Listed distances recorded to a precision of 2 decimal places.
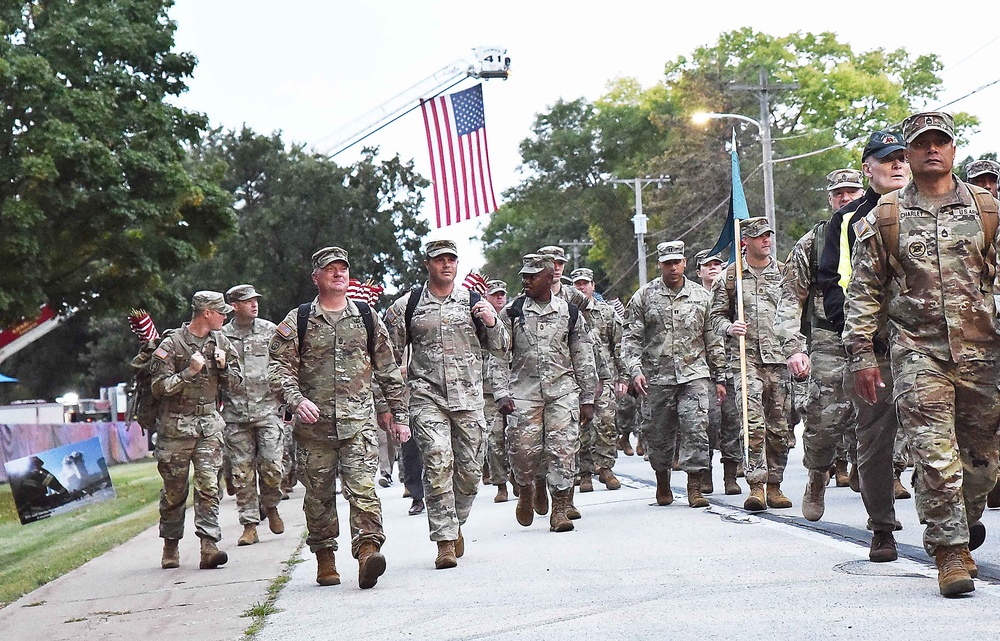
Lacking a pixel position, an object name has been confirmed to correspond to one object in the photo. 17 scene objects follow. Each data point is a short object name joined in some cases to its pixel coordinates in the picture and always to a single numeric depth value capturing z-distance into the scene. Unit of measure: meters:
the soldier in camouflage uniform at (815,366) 9.48
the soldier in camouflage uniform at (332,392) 9.59
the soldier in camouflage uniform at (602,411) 15.92
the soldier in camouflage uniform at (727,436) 13.52
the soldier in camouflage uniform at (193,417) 11.55
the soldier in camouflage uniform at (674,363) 12.57
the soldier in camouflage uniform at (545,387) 11.75
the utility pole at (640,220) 57.89
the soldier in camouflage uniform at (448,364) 10.14
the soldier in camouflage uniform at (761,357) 11.66
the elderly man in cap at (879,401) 7.98
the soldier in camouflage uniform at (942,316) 6.99
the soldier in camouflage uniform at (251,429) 13.51
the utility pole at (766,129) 37.53
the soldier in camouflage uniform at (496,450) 15.81
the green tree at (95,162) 26.91
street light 37.10
